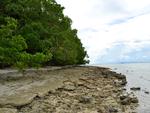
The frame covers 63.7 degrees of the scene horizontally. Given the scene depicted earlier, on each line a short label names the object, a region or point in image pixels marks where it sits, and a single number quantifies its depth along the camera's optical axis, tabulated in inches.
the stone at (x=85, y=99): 343.5
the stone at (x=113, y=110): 308.2
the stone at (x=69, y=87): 426.6
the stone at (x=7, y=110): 260.3
